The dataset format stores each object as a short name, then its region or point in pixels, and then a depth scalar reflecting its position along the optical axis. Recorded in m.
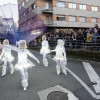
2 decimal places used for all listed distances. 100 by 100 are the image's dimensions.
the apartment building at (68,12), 27.88
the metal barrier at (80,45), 9.68
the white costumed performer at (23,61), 4.81
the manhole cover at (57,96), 3.97
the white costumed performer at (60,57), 6.42
